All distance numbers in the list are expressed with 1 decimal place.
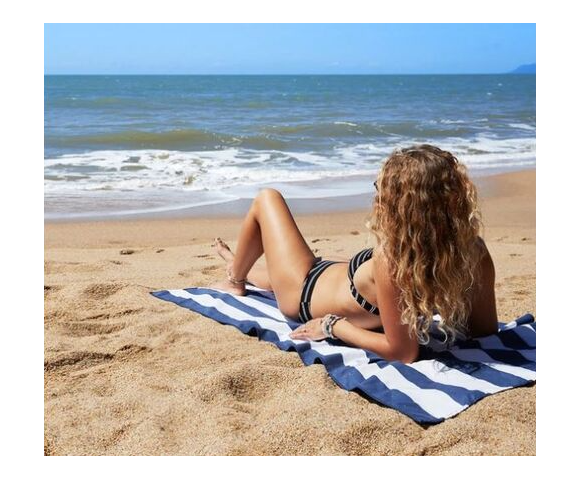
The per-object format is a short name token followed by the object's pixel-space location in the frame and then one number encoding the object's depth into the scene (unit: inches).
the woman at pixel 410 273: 120.7
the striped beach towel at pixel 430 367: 120.1
